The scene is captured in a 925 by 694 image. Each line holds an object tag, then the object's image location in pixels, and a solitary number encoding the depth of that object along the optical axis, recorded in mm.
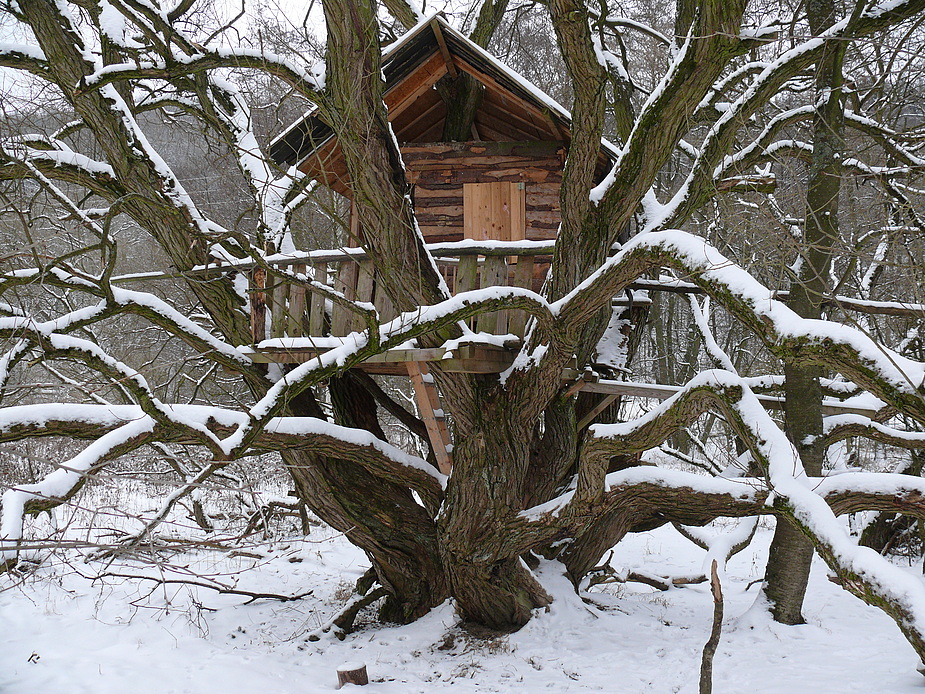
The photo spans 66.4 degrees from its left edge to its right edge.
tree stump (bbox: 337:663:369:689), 5695
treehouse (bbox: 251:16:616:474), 5738
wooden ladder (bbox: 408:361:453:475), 5938
